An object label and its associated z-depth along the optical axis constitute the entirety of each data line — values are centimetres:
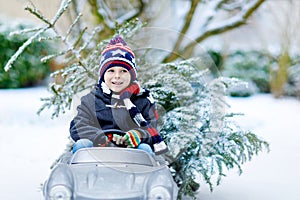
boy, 247
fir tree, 296
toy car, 193
